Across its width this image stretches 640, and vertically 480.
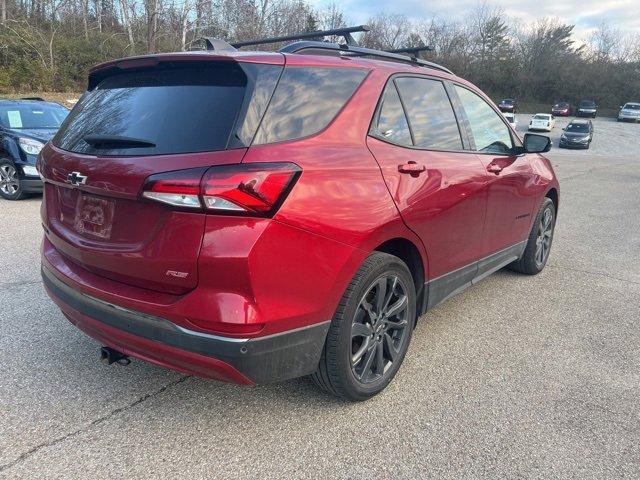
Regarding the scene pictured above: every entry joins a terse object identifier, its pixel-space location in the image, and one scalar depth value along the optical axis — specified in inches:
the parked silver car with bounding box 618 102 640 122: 1909.4
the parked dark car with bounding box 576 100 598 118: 2069.4
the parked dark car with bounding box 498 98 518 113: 1975.9
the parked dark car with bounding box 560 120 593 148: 1251.8
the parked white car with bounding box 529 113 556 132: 1635.1
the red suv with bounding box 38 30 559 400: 80.7
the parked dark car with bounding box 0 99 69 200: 309.6
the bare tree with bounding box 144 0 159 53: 774.1
